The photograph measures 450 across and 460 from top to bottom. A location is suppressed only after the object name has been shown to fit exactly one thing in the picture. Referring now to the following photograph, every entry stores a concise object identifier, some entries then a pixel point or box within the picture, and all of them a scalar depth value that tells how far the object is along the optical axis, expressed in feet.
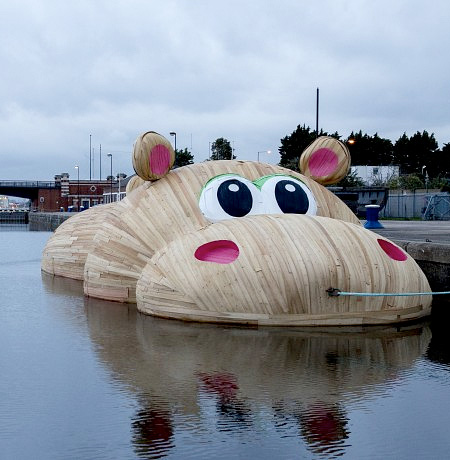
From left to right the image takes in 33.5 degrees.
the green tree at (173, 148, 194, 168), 220.23
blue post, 65.05
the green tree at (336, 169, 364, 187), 169.14
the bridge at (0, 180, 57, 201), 350.02
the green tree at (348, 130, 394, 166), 280.51
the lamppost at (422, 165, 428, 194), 171.11
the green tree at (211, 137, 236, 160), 206.49
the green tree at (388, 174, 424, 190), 175.73
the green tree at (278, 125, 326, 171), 249.34
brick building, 329.93
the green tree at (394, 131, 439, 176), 285.64
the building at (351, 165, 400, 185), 207.19
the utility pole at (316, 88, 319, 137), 101.50
